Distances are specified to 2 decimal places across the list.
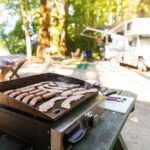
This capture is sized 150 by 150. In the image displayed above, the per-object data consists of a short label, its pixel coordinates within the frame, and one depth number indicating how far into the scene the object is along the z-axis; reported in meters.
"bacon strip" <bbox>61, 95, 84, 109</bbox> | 1.13
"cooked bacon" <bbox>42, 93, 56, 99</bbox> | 1.24
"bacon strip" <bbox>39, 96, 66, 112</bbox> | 1.06
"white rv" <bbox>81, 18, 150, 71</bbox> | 8.31
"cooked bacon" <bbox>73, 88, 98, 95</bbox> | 1.34
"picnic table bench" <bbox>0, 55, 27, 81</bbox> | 5.12
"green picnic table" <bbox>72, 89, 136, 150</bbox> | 1.04
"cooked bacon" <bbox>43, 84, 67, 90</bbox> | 1.44
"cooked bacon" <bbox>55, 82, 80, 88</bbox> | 1.52
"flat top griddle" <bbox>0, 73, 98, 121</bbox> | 0.98
